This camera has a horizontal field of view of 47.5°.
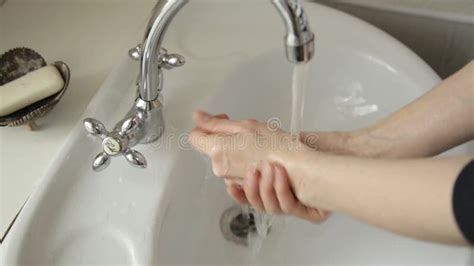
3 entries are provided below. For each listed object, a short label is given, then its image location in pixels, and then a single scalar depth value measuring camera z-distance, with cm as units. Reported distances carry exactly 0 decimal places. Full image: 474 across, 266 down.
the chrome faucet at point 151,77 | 44
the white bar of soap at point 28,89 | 66
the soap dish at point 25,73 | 66
